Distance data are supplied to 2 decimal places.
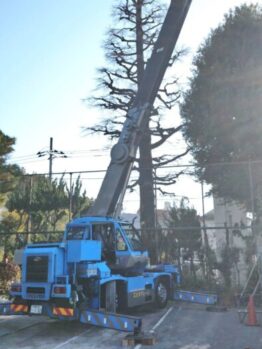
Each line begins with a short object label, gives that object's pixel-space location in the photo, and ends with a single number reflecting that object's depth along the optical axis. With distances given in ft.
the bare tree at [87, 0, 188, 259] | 64.54
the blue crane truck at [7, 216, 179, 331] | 29.12
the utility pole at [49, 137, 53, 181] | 112.04
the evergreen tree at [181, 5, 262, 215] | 48.14
